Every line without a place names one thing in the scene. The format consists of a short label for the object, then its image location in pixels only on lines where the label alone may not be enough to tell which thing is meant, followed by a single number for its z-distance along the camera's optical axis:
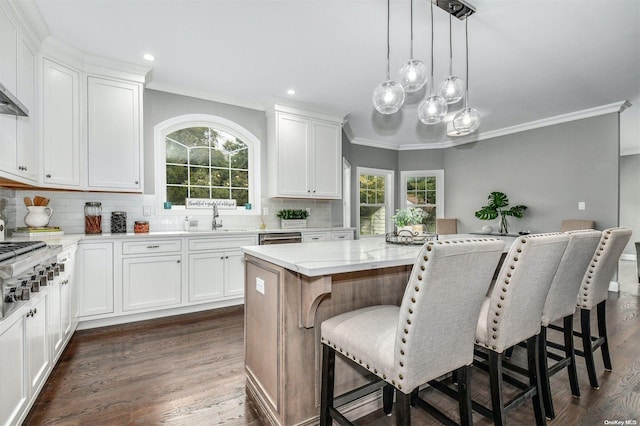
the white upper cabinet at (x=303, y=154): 4.24
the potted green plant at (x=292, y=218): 4.48
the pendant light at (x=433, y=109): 2.38
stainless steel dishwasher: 3.77
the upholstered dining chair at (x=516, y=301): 1.40
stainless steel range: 1.33
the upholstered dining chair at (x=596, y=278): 2.03
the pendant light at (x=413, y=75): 2.11
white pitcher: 2.79
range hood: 1.84
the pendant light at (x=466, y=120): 2.52
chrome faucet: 3.90
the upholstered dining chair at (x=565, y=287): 1.71
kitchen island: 1.48
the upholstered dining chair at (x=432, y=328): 1.07
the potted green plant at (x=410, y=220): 2.28
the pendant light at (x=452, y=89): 2.27
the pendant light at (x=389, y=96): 2.14
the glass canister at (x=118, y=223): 3.37
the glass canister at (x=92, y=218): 3.23
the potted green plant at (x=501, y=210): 5.27
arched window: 3.83
